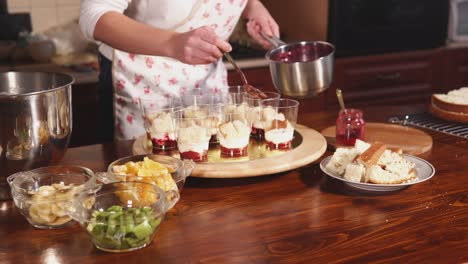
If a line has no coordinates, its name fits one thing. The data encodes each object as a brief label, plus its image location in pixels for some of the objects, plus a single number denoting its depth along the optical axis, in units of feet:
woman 6.24
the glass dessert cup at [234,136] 4.78
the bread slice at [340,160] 4.59
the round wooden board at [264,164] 4.51
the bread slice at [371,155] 4.39
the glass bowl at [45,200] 3.75
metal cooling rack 6.01
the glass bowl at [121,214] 3.44
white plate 4.34
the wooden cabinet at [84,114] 8.72
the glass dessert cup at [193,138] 4.67
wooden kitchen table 3.51
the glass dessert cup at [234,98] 5.61
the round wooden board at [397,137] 5.32
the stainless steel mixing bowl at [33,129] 4.12
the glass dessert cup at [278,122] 4.98
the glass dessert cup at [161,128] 5.02
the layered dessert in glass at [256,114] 5.14
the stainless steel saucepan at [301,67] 5.62
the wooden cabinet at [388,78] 10.75
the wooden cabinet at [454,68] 11.57
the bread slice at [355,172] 4.37
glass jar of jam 5.37
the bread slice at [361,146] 4.65
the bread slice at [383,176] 4.36
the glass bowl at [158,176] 3.96
